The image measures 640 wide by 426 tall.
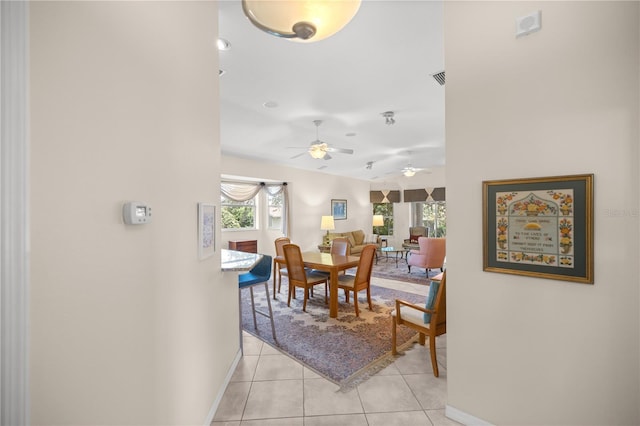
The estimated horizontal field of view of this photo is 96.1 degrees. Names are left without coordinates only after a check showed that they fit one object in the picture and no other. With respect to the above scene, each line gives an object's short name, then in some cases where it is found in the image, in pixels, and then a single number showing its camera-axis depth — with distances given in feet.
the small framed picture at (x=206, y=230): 6.24
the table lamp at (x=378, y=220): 30.70
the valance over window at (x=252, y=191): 20.86
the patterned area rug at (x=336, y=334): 8.64
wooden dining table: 12.38
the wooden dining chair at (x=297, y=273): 13.07
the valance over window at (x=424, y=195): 28.66
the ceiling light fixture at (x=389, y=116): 13.91
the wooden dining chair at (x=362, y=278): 12.54
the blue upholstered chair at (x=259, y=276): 9.73
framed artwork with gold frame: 5.02
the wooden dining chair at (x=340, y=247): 15.67
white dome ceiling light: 3.14
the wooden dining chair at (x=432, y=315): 8.02
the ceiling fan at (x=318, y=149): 14.06
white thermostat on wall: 3.64
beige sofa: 26.11
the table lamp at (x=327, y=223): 24.75
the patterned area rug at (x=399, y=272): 19.76
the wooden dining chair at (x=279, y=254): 15.24
